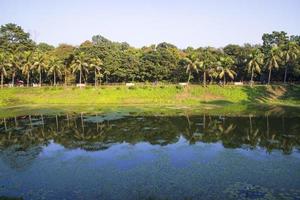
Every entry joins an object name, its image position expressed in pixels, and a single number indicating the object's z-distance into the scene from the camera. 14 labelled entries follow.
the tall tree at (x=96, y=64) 63.47
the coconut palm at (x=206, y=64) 62.24
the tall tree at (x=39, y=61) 62.84
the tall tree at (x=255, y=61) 59.40
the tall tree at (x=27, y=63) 63.08
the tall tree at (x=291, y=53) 58.23
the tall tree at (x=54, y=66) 63.47
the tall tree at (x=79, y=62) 62.00
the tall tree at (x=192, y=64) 61.34
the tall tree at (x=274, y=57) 58.48
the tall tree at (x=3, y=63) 61.09
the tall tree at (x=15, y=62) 63.47
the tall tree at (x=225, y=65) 61.59
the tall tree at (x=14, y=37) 81.14
